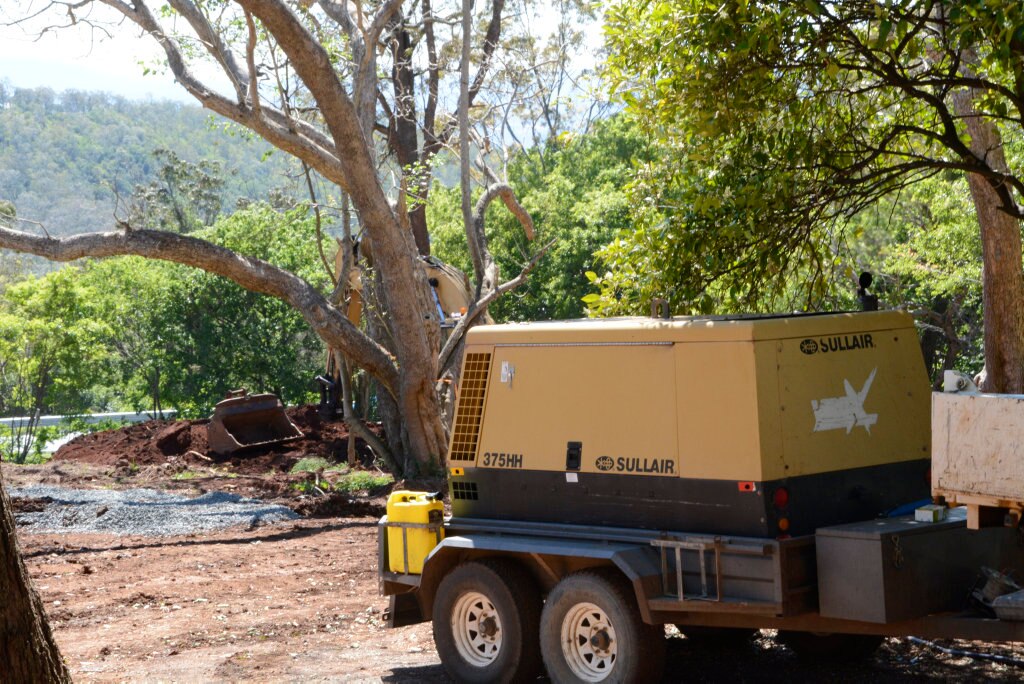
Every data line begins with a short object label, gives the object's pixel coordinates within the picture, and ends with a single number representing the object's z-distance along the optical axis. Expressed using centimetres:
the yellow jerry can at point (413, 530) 885
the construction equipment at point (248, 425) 2533
